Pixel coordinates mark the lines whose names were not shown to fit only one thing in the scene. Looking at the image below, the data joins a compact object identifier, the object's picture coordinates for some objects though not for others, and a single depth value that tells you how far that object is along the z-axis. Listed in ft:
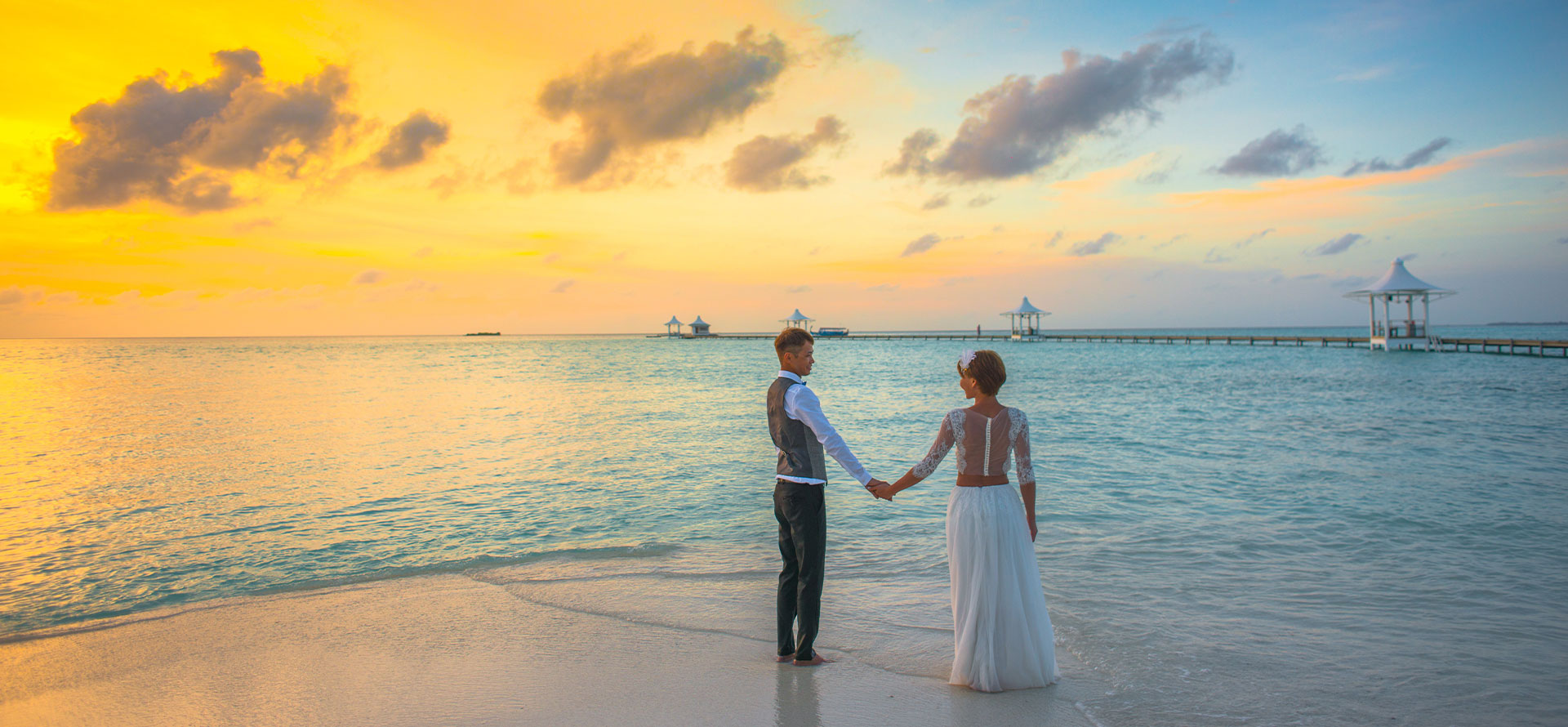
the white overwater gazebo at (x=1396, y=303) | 160.66
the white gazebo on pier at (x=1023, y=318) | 304.50
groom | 13.20
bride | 12.53
